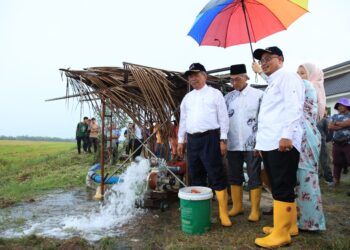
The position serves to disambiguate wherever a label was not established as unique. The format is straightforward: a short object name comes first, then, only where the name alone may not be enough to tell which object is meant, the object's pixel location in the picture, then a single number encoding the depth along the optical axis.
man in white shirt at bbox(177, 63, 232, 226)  4.08
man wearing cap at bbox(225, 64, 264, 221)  4.22
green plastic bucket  3.78
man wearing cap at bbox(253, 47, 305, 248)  3.23
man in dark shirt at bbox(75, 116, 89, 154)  14.81
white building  12.33
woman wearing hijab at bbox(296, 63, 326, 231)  3.66
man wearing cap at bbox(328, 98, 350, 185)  6.86
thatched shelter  4.81
